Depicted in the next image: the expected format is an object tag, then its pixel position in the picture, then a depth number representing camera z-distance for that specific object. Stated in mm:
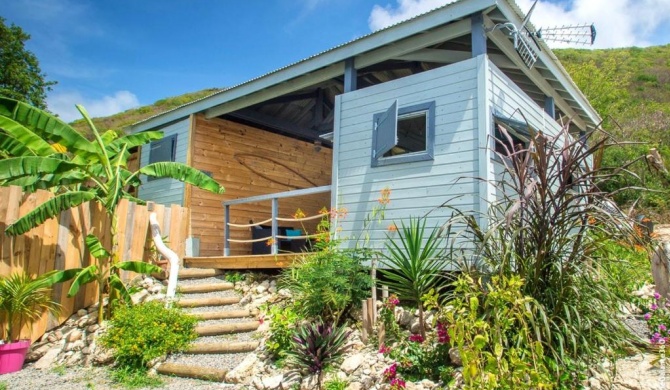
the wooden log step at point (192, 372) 5254
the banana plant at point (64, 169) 6239
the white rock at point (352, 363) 4703
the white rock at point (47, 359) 5838
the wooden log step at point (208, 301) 7074
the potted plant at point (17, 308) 5625
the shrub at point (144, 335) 5598
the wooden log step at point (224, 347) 5852
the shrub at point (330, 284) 5492
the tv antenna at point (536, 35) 6590
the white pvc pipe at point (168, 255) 6797
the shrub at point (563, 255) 3471
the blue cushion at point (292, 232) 10254
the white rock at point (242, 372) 5098
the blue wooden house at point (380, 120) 6391
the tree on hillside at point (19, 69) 21891
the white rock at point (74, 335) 6312
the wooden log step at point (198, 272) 8250
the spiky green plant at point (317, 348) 4746
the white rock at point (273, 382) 4785
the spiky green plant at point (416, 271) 4895
